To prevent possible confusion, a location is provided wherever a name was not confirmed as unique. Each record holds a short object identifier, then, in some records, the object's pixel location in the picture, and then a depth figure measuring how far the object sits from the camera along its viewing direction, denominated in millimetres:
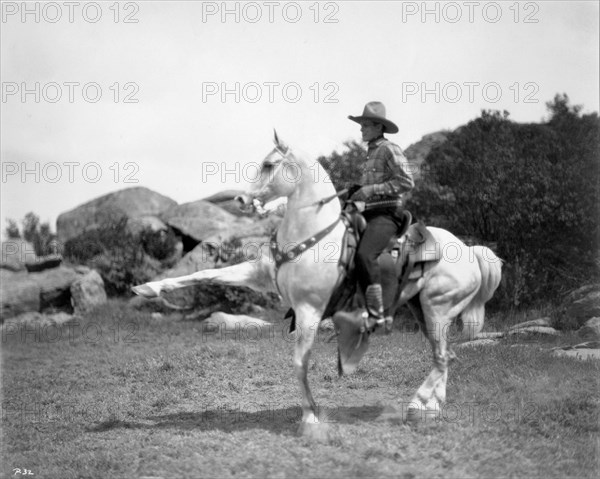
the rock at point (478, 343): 11999
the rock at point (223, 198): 29211
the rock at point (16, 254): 21938
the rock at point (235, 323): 16191
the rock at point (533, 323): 13944
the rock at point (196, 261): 21109
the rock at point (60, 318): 19684
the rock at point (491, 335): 12914
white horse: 7383
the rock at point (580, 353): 10641
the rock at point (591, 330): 12647
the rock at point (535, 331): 12906
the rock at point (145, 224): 26031
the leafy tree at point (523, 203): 15820
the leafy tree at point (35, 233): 28031
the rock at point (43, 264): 22359
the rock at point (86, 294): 20625
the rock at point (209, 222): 23597
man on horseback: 7426
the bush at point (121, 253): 22906
